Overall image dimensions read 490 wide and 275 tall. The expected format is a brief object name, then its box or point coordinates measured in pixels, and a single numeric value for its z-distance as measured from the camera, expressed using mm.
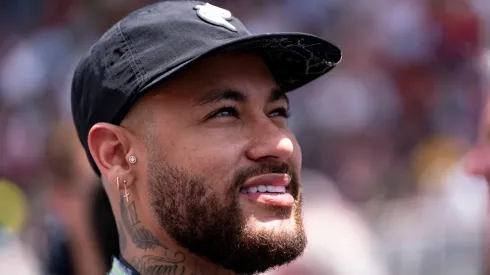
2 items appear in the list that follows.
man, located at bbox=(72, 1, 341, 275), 4410
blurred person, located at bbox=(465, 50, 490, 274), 5168
